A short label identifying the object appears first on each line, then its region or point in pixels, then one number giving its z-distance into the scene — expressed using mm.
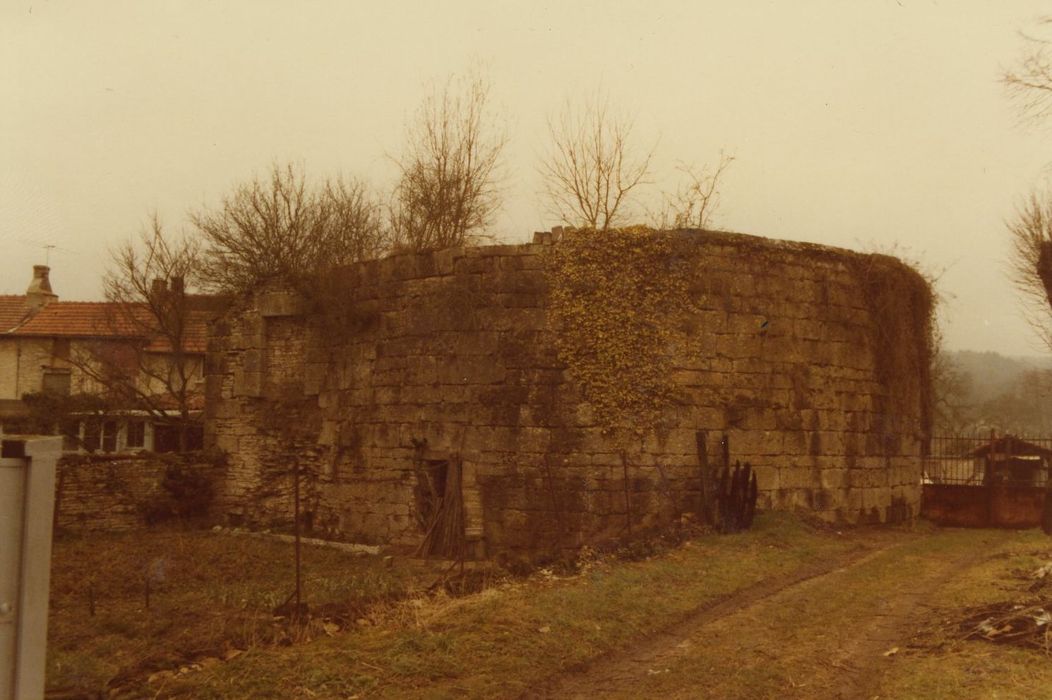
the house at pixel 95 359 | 26484
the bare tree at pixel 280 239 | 25188
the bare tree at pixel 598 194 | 18203
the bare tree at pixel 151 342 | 26053
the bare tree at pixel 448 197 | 23656
